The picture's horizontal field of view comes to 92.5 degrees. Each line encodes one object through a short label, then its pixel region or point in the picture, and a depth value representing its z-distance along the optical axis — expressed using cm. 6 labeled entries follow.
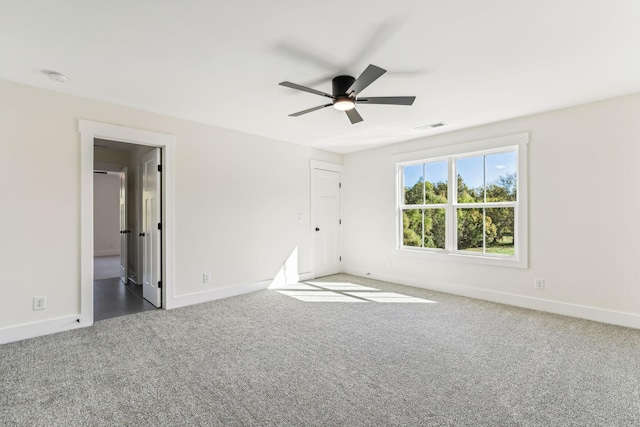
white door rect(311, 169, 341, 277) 576
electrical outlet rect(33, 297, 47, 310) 302
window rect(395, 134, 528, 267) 411
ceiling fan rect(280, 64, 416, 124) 263
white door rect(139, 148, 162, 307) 396
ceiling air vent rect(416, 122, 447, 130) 425
